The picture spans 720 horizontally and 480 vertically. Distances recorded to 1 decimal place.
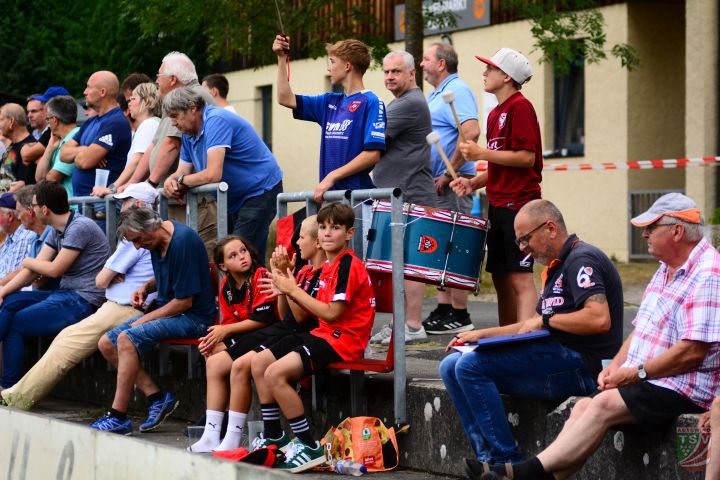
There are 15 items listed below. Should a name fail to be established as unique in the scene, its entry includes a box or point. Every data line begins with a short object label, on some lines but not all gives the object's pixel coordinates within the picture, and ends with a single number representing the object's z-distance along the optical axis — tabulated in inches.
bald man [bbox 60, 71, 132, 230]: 790.5
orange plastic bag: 527.2
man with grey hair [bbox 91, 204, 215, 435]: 639.8
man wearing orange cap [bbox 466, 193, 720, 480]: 412.8
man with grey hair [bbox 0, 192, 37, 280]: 823.1
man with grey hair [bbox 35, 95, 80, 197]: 834.8
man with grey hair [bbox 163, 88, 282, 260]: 661.3
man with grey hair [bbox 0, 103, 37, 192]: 930.1
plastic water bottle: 518.0
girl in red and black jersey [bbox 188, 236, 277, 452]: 573.0
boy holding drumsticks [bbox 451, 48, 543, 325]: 563.8
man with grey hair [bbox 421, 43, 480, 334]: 686.5
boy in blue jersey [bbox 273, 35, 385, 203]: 601.0
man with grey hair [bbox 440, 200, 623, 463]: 465.4
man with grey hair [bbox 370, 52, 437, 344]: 643.5
